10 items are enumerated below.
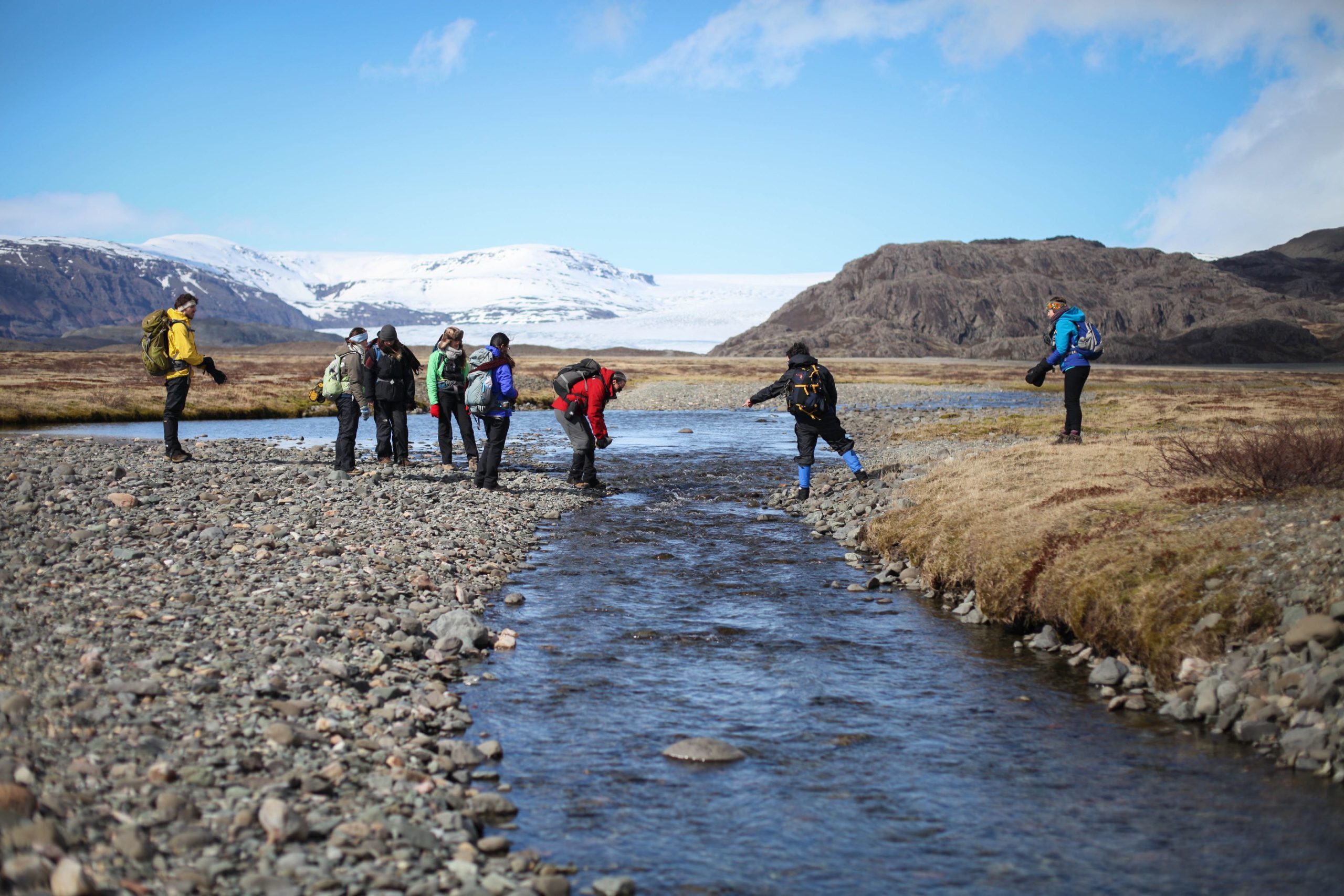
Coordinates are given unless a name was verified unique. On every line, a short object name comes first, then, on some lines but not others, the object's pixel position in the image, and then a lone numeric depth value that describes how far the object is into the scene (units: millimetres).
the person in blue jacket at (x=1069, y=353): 20138
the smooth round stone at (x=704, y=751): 8109
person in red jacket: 20938
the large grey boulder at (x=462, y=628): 10805
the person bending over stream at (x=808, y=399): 19000
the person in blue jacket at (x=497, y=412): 20422
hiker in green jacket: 22172
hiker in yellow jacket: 19703
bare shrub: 12211
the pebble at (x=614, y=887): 6059
